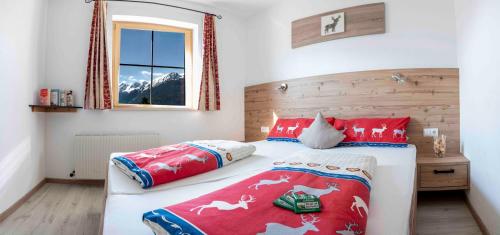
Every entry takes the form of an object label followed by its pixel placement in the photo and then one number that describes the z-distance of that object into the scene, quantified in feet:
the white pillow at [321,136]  8.11
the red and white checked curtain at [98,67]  10.13
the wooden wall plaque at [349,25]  9.21
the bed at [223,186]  2.82
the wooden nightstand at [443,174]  7.22
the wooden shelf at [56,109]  9.48
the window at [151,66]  11.40
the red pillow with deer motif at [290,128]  9.55
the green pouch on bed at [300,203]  2.65
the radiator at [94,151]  10.03
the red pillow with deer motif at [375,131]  7.93
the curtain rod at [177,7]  10.85
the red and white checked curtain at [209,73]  11.85
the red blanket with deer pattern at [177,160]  4.15
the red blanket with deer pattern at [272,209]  2.31
